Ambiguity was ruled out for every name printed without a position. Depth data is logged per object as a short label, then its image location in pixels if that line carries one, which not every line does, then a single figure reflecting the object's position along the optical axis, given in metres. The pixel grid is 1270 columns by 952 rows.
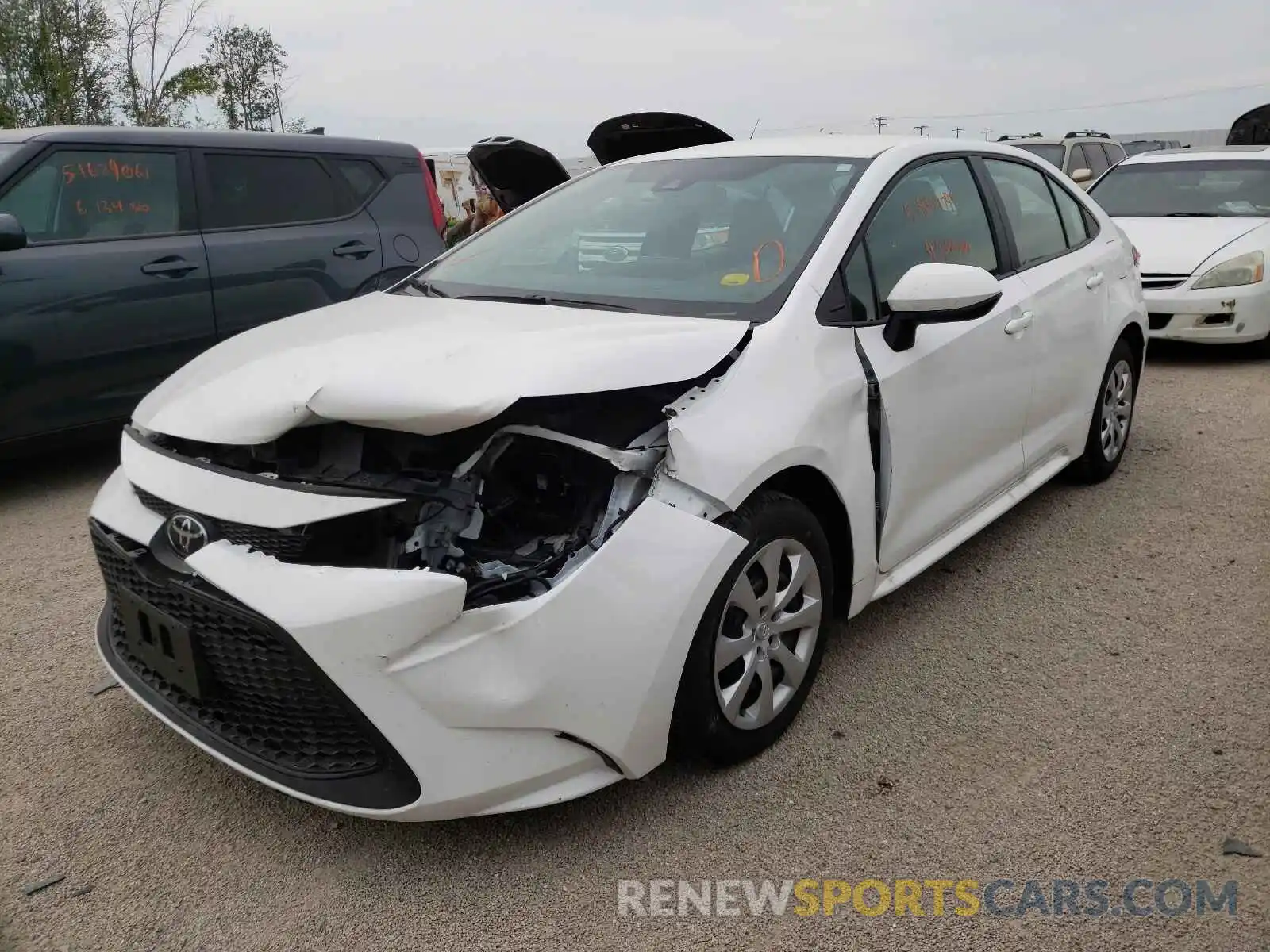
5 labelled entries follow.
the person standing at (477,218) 9.20
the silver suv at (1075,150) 12.25
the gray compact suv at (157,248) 4.61
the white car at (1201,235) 6.99
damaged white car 2.06
